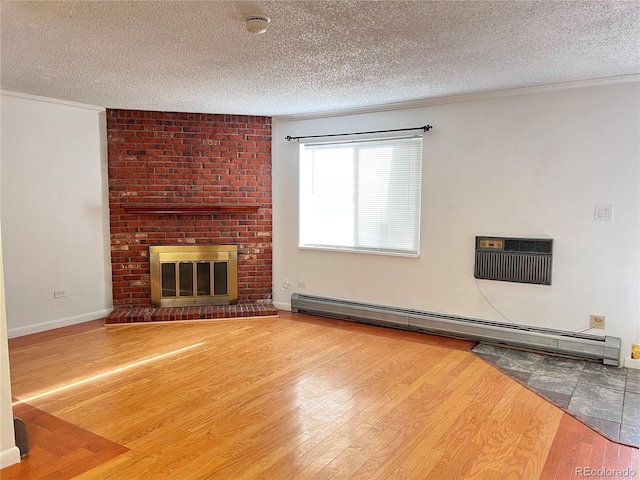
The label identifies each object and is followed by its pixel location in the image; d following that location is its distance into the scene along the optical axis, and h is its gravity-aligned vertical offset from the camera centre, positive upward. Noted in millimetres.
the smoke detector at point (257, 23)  2375 +1002
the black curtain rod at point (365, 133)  4435 +848
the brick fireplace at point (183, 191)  5082 +235
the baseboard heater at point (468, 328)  3697 -1077
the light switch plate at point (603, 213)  3672 +3
